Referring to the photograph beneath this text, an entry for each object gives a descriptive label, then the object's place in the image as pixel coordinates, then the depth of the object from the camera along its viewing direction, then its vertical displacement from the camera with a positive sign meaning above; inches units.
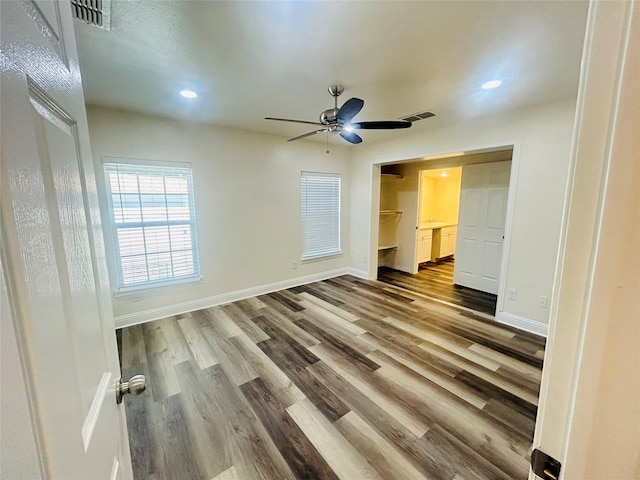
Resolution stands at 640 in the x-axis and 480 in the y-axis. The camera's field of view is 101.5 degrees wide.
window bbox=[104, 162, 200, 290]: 118.2 -7.5
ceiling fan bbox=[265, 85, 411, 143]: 87.0 +29.7
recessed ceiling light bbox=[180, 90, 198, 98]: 96.3 +42.0
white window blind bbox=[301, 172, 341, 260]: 182.7 -6.8
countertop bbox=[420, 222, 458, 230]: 225.0 -18.7
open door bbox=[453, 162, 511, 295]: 160.6 -13.3
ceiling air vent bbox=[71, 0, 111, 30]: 53.8 +41.6
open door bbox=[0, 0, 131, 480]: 11.6 -3.5
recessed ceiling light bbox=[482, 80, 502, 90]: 89.9 +41.6
